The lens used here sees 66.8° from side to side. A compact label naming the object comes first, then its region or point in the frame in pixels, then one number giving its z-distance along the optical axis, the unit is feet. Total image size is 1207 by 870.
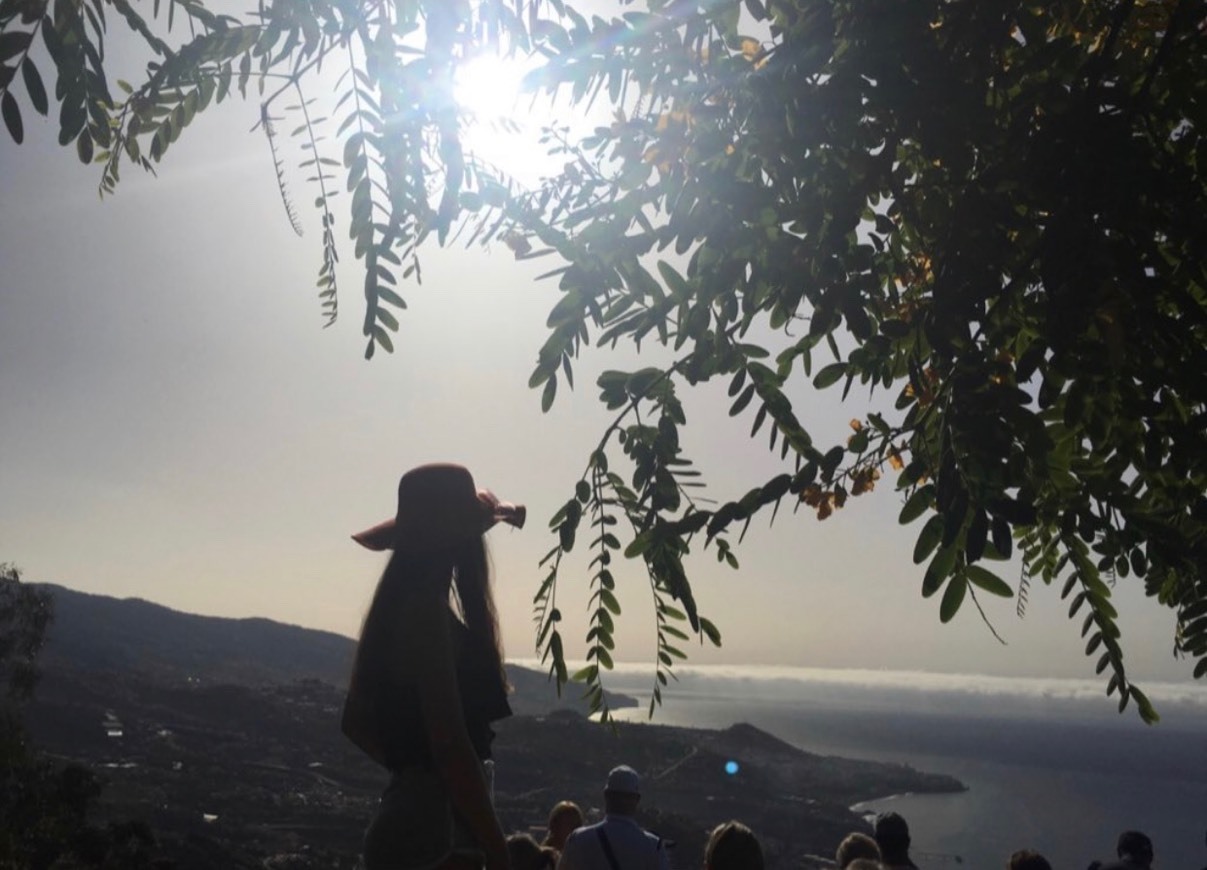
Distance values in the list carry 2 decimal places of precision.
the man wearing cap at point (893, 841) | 17.93
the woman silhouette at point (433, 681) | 8.39
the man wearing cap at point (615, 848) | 17.25
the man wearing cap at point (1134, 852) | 20.39
